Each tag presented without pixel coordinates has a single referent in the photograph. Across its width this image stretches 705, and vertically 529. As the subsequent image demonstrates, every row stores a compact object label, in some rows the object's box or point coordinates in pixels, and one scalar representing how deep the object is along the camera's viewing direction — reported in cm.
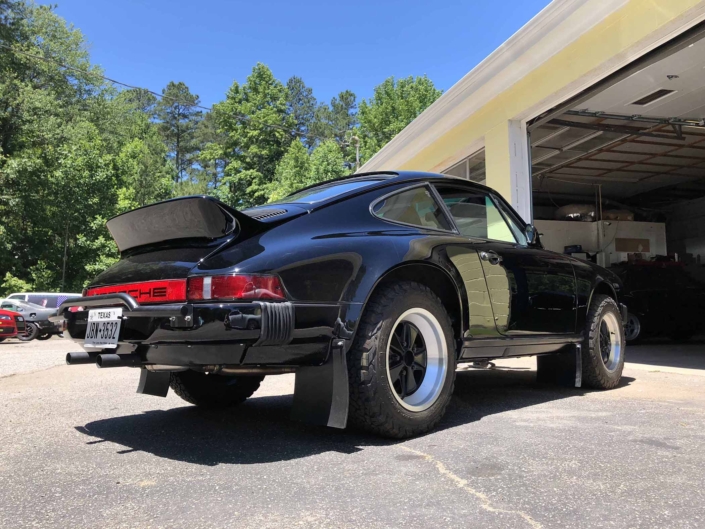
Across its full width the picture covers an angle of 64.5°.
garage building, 650
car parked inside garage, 1000
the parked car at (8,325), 1514
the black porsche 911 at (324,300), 250
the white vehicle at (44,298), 1858
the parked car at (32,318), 1723
